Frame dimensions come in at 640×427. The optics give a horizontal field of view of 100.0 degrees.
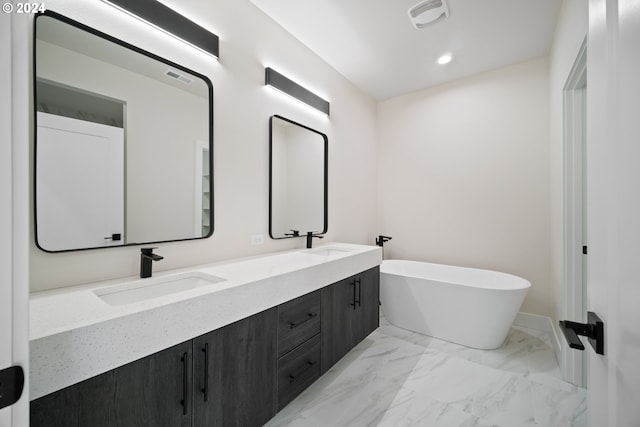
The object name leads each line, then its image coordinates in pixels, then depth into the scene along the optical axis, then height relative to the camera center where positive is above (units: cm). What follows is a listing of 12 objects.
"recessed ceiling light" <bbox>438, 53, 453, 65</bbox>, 269 +158
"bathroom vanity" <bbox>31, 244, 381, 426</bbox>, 81 -53
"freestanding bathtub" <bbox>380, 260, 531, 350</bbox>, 230 -84
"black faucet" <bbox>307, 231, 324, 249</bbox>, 250 -23
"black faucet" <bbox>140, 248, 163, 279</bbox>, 137 -25
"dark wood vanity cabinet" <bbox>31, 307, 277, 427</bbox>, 83 -65
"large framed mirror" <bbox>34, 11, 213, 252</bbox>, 119 +37
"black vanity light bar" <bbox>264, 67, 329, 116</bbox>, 216 +110
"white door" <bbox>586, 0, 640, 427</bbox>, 46 +1
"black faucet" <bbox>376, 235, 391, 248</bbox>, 337 -34
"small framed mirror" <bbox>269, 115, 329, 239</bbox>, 226 +32
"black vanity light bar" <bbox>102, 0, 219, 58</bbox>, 140 +110
